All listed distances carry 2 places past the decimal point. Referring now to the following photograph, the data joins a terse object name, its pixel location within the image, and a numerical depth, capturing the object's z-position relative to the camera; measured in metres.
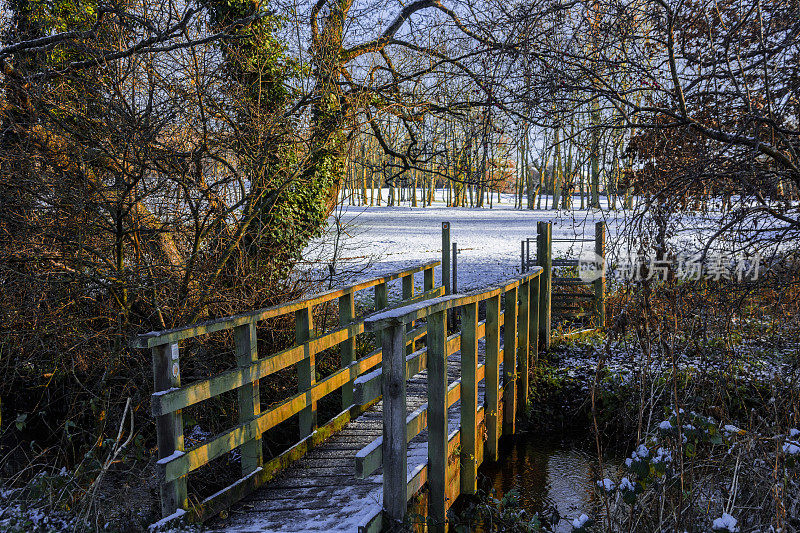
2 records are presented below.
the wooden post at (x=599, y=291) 9.32
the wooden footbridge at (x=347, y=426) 3.52
